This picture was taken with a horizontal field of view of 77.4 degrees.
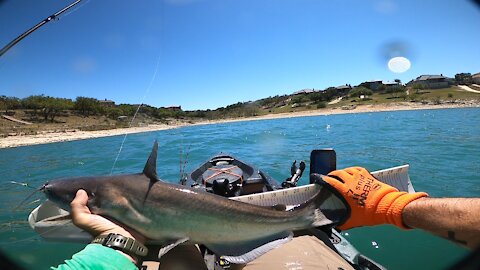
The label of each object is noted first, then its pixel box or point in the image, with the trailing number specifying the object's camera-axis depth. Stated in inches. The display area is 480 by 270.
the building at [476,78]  3525.1
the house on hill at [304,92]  5585.6
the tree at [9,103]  2119.8
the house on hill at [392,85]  4292.6
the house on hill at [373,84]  4701.5
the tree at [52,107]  2180.1
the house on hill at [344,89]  4775.3
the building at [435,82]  3976.4
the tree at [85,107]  2561.5
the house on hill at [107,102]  3166.3
